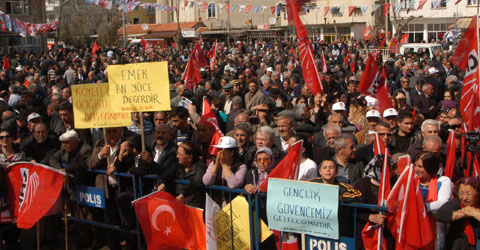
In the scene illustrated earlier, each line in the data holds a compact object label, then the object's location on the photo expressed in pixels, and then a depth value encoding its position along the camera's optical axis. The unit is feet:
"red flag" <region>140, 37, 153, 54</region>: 95.42
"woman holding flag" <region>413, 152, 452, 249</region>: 15.60
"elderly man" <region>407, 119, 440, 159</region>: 21.12
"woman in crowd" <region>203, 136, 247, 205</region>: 18.25
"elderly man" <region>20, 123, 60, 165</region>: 24.43
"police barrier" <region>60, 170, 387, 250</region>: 16.09
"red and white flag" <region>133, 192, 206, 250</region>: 18.47
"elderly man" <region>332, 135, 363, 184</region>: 19.45
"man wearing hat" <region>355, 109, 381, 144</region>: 24.34
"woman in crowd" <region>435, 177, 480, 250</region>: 14.88
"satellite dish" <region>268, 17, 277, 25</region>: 184.85
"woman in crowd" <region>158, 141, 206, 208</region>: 18.51
